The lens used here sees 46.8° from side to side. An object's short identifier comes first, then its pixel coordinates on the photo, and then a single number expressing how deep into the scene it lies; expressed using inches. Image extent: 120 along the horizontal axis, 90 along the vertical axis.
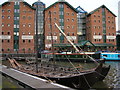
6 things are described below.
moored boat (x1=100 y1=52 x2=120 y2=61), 1524.4
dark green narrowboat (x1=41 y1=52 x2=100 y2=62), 1402.4
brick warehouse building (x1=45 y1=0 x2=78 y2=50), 2010.3
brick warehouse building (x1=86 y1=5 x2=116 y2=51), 2139.5
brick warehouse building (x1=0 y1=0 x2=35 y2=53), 1921.8
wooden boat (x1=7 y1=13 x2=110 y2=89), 420.5
